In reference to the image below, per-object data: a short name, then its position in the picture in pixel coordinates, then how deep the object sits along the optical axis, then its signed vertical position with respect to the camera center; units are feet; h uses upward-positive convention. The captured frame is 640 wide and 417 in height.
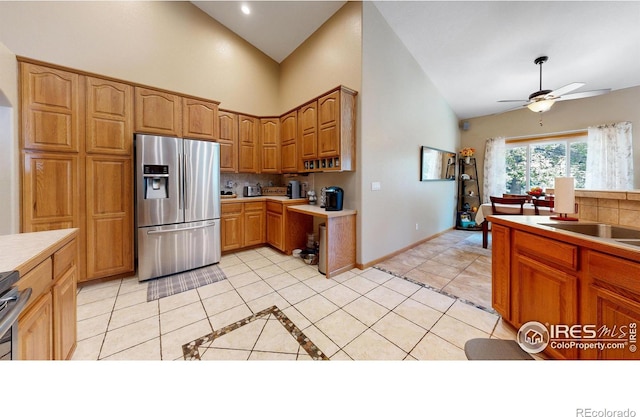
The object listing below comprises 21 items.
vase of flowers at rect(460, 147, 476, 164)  18.35 +4.51
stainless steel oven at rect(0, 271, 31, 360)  2.43 -1.23
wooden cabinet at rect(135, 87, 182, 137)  8.86 +4.01
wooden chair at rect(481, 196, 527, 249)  11.51 +0.10
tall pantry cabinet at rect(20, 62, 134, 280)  7.18 +1.61
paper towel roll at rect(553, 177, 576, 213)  5.44 +0.24
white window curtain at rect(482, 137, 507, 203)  17.58 +3.03
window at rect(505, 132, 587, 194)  15.08 +3.42
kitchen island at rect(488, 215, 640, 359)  3.51 -1.62
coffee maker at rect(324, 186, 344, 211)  9.82 +0.32
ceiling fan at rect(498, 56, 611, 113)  9.57 +5.05
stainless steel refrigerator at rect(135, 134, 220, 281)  8.48 +0.06
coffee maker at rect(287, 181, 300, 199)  12.76 +0.98
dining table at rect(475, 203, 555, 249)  11.16 -0.30
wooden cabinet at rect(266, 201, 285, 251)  11.66 -1.11
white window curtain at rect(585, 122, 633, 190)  13.19 +3.12
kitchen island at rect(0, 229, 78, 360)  3.13 -1.47
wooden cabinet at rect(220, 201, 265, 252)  11.41 -1.09
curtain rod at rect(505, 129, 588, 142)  14.71 +5.17
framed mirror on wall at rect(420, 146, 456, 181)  13.88 +2.99
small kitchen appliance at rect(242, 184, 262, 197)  13.76 +0.97
